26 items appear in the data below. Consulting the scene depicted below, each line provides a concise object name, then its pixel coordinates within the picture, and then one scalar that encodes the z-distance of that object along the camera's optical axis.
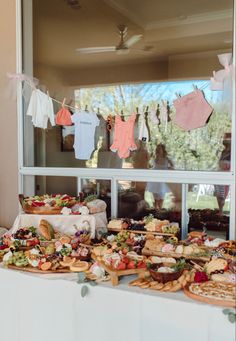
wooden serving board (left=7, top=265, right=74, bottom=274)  1.70
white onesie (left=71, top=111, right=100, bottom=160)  2.39
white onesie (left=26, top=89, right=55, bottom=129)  2.45
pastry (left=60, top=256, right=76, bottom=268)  1.73
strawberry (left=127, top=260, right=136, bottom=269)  1.61
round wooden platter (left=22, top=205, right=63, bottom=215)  2.16
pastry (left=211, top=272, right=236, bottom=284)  1.50
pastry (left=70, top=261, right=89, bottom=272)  1.69
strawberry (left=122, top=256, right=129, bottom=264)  1.63
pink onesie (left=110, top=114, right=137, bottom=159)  2.27
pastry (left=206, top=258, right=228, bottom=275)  1.58
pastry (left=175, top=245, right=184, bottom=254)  1.77
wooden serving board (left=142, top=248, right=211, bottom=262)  1.71
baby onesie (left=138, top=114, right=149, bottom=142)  2.31
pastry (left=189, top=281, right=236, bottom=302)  1.37
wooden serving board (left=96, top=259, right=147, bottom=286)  1.54
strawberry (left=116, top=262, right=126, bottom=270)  1.59
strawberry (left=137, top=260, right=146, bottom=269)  1.63
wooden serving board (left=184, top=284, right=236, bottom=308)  1.32
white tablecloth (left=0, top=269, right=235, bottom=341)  1.35
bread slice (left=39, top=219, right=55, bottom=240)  2.02
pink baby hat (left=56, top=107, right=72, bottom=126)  2.41
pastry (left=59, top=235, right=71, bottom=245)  1.91
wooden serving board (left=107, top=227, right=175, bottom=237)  2.00
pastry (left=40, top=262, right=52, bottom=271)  1.71
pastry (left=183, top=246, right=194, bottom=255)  1.75
